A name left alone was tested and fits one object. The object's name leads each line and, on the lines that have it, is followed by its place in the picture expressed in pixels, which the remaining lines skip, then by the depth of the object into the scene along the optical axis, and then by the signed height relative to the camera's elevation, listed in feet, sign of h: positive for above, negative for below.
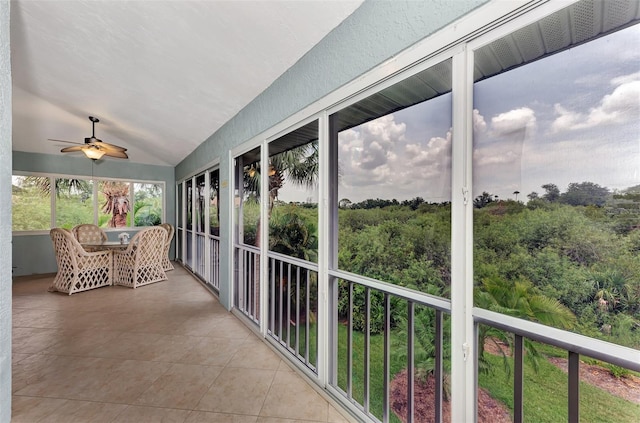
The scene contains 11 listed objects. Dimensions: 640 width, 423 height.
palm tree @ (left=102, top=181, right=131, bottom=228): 21.02 +0.80
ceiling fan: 13.16 +3.16
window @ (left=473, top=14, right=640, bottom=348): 2.69 +0.33
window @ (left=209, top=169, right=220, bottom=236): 14.98 +0.52
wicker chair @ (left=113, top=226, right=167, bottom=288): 15.31 -2.79
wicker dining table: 15.36 -1.96
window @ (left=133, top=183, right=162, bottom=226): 22.25 +0.68
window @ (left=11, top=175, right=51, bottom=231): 17.87 +0.63
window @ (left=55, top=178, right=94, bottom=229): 19.29 +0.76
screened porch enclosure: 2.79 -0.08
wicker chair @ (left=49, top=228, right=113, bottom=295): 13.98 -2.79
